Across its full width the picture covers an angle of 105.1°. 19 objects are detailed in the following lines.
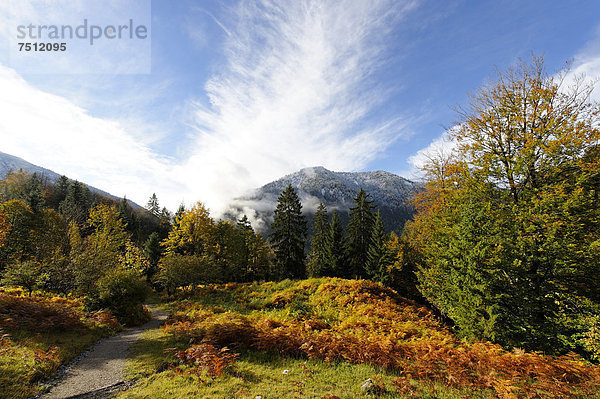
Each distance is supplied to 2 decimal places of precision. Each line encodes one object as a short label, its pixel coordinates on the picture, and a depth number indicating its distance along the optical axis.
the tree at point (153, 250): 42.89
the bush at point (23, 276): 15.16
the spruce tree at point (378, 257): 33.94
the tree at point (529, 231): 8.66
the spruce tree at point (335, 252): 38.41
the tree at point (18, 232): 22.44
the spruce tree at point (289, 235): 34.91
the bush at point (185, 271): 25.36
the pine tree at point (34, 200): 39.55
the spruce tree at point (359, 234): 38.94
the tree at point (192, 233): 31.62
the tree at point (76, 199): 53.25
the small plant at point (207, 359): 6.89
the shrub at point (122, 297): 15.53
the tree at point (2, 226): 15.85
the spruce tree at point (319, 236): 45.38
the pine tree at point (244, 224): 45.50
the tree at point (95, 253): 16.66
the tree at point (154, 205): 87.56
